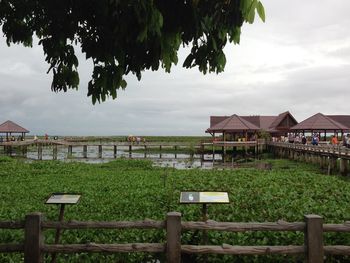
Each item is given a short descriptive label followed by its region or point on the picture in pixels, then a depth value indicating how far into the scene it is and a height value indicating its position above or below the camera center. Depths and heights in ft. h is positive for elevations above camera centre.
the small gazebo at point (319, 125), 135.96 +4.33
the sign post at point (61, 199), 19.39 -3.00
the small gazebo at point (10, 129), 168.66 +4.57
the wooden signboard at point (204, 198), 18.57 -2.84
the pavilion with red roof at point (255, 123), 156.35 +6.25
